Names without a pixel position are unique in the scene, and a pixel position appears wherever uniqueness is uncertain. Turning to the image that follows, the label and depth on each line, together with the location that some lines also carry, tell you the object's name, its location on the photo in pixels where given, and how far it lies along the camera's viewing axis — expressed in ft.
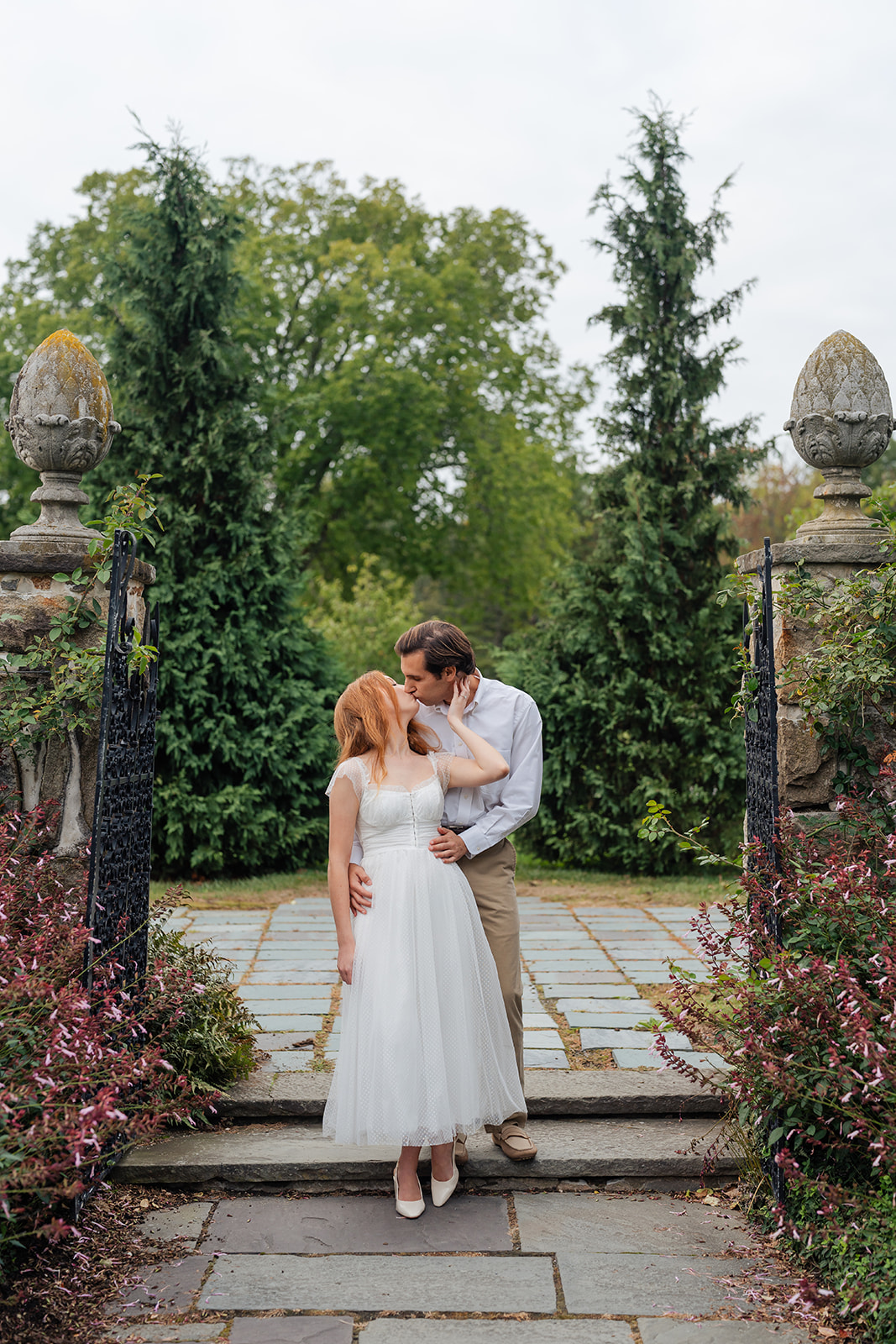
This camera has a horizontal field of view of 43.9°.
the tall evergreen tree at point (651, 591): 30.09
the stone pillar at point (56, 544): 12.87
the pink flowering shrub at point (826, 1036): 9.14
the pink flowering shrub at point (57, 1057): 8.77
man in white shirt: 11.90
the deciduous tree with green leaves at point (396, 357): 62.28
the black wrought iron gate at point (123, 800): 11.27
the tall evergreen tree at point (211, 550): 29.66
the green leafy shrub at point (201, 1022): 12.87
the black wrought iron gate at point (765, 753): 11.66
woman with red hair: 10.75
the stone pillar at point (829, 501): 12.89
